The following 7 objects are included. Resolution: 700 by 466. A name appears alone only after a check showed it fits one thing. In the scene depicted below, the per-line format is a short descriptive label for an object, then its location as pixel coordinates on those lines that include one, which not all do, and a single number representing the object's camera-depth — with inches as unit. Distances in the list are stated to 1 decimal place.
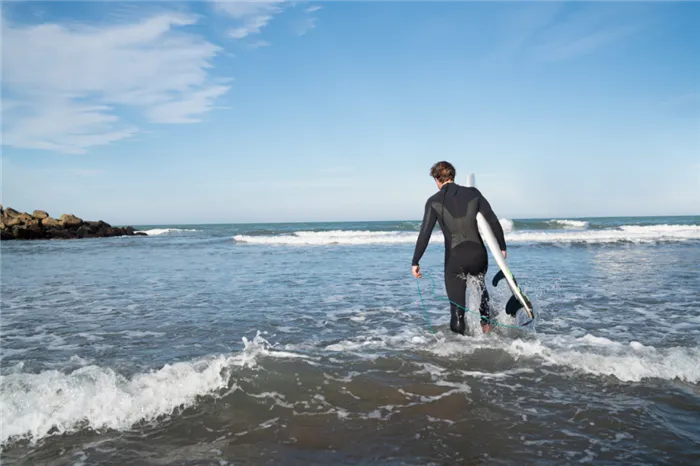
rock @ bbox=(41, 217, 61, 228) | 1560.0
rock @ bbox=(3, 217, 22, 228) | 1504.7
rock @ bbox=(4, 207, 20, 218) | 1640.5
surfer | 220.2
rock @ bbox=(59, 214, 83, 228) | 1595.7
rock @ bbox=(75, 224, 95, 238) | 1578.5
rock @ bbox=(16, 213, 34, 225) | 1547.9
